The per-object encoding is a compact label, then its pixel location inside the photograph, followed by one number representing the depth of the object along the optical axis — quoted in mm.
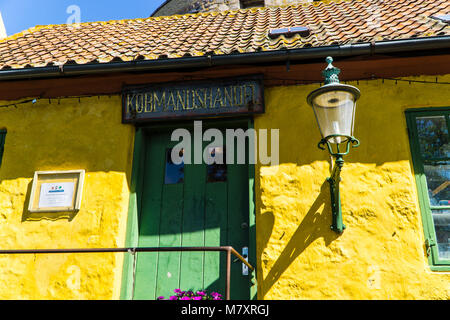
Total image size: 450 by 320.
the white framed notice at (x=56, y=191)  4605
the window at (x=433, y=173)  4039
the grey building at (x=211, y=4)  11477
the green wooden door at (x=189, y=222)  4398
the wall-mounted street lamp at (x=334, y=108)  3516
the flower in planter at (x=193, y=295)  3860
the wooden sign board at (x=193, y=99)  4742
